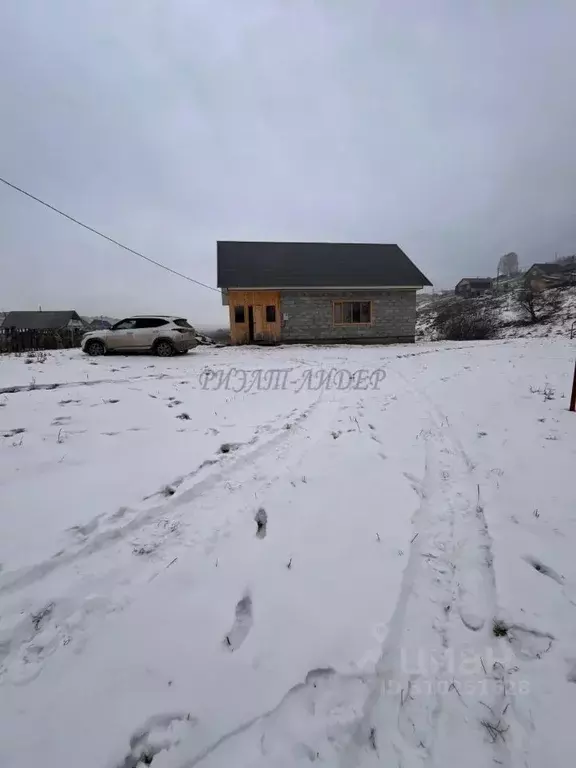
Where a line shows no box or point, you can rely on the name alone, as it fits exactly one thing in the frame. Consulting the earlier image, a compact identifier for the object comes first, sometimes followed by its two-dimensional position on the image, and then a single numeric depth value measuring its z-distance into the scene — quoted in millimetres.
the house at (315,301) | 16531
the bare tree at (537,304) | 22953
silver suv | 12484
